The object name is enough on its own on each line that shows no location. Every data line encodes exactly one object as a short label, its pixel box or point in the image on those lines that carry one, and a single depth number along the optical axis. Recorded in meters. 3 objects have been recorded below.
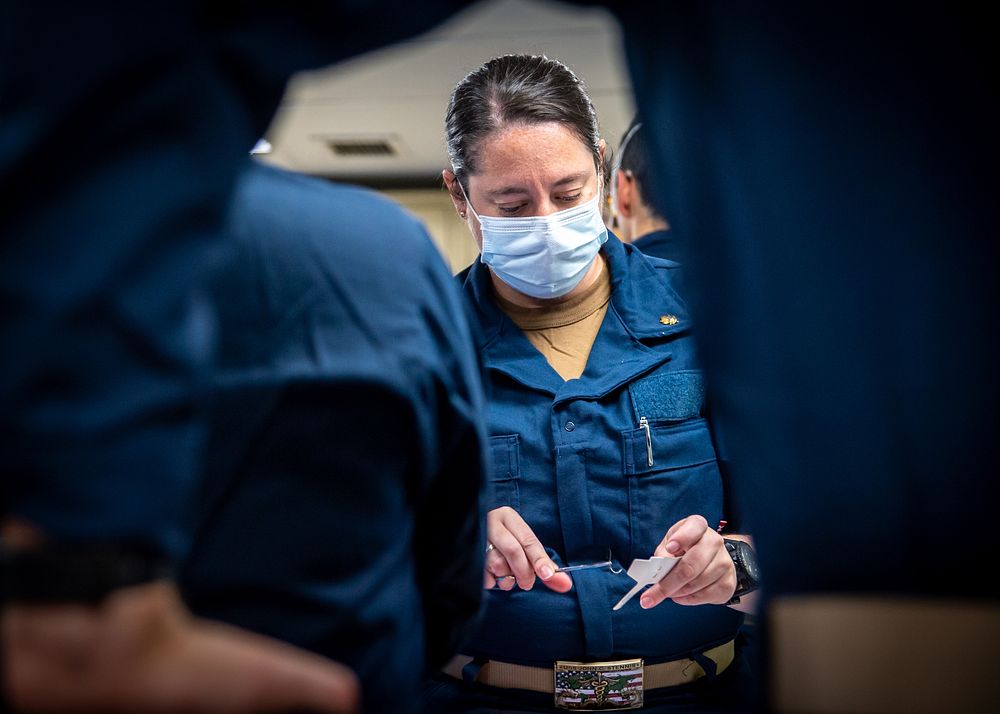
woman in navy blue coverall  1.32
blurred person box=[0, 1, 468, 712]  0.47
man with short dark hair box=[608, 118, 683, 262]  2.04
